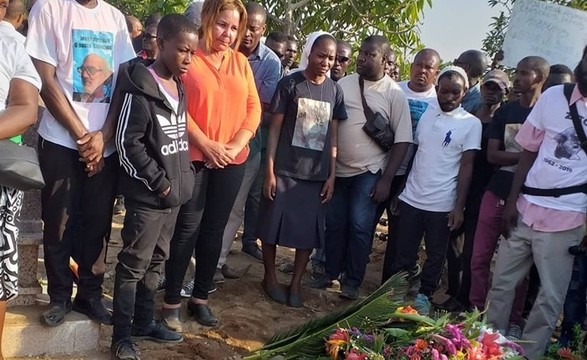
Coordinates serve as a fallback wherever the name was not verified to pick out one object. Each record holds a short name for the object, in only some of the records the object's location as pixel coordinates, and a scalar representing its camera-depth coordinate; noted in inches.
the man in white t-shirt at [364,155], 197.2
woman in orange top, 151.9
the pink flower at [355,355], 91.8
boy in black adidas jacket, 133.0
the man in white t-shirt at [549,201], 148.7
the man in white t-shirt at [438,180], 186.2
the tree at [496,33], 410.6
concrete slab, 135.9
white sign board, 249.0
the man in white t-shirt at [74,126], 132.6
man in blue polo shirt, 200.5
